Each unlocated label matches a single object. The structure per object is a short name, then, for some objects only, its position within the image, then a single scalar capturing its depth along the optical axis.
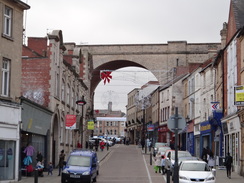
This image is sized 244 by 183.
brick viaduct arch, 67.00
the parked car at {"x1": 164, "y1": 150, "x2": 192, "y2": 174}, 30.38
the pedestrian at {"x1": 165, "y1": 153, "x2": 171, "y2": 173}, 27.79
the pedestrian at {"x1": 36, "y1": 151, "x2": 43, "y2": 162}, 29.34
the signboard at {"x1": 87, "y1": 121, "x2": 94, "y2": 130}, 45.72
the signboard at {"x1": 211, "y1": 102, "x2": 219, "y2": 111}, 39.12
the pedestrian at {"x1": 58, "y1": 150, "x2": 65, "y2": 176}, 29.95
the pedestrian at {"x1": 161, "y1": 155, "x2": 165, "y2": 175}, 30.51
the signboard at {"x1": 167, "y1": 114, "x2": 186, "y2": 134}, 18.95
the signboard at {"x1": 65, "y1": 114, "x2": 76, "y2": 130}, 35.97
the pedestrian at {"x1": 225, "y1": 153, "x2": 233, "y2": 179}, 28.85
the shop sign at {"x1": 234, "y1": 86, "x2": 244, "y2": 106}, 28.11
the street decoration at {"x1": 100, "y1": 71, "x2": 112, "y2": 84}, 41.62
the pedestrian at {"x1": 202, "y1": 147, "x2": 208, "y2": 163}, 37.94
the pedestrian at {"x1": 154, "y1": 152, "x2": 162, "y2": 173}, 31.30
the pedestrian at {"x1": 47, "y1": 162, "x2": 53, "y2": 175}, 30.13
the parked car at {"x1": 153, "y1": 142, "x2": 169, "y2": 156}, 47.33
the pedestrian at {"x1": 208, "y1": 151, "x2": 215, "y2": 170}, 33.88
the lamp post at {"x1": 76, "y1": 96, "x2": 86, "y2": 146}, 35.88
